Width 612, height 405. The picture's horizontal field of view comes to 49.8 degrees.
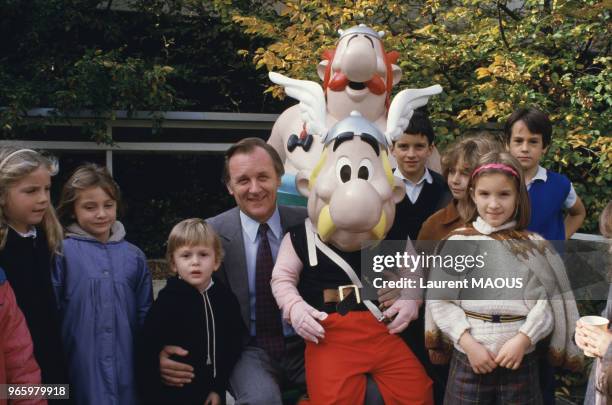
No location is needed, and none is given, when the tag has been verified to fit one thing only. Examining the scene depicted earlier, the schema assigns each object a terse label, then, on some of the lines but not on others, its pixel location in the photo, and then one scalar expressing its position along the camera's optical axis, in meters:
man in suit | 2.98
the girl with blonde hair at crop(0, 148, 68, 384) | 2.61
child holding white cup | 2.23
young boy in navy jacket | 2.81
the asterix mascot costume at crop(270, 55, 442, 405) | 2.59
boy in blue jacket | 3.36
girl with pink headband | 2.50
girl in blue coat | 2.78
